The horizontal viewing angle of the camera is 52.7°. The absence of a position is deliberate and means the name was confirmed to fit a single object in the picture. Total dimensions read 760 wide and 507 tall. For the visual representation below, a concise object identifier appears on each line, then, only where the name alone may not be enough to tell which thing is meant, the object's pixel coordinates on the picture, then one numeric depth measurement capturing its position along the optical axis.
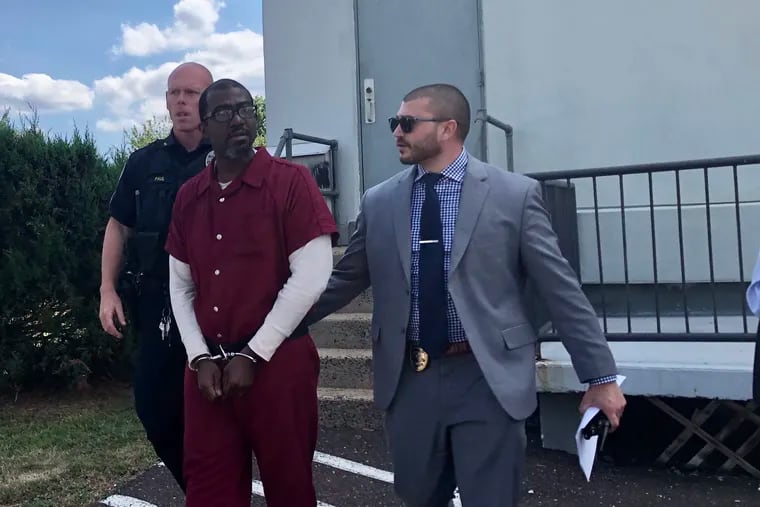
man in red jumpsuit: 2.52
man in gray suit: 2.42
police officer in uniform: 3.14
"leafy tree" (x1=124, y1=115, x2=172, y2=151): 36.44
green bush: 6.35
